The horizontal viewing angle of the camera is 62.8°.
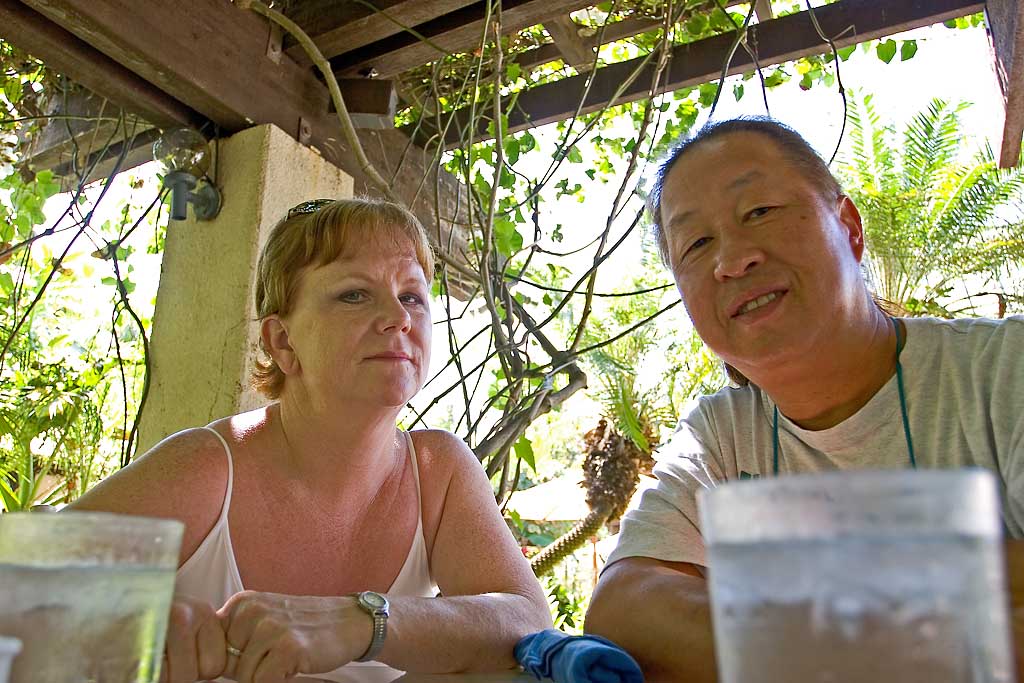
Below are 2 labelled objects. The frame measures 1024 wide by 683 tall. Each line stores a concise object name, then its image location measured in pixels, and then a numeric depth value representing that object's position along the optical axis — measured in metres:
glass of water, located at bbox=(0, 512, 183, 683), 0.48
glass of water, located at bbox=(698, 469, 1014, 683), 0.35
